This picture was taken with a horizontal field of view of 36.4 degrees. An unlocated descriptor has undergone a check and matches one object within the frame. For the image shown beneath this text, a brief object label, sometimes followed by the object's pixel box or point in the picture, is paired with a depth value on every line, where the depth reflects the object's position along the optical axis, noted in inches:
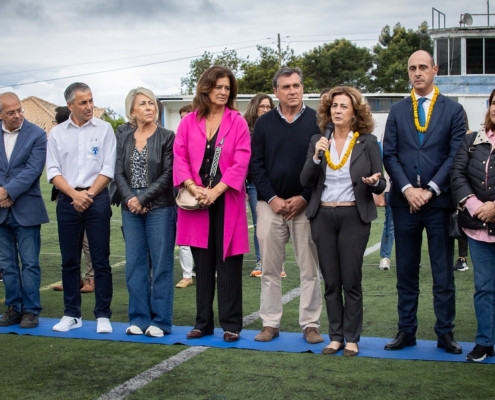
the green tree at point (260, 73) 2001.7
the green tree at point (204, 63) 2240.4
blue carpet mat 228.2
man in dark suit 230.5
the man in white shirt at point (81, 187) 270.2
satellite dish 1598.1
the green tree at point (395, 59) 2199.8
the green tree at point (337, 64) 2401.6
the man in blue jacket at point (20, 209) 282.2
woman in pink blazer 253.1
